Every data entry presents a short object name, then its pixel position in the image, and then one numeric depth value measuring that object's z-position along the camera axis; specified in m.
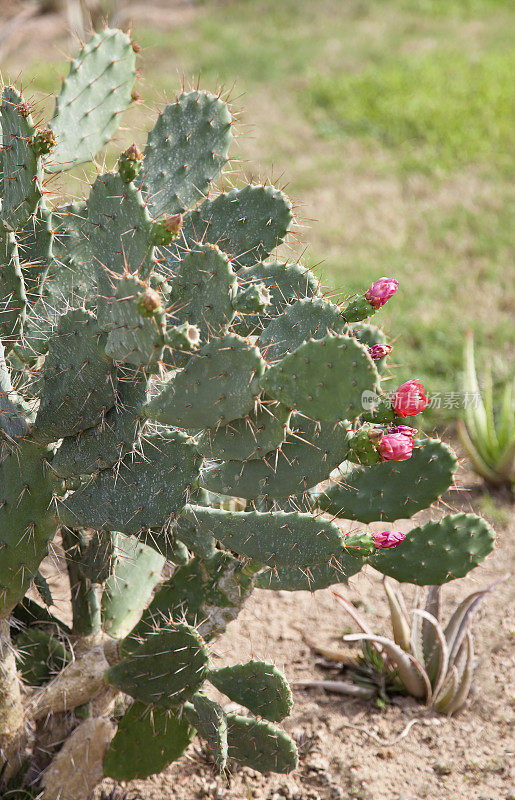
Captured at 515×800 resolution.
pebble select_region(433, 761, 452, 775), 2.42
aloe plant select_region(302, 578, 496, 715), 2.59
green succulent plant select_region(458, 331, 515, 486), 3.72
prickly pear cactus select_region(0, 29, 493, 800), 1.63
